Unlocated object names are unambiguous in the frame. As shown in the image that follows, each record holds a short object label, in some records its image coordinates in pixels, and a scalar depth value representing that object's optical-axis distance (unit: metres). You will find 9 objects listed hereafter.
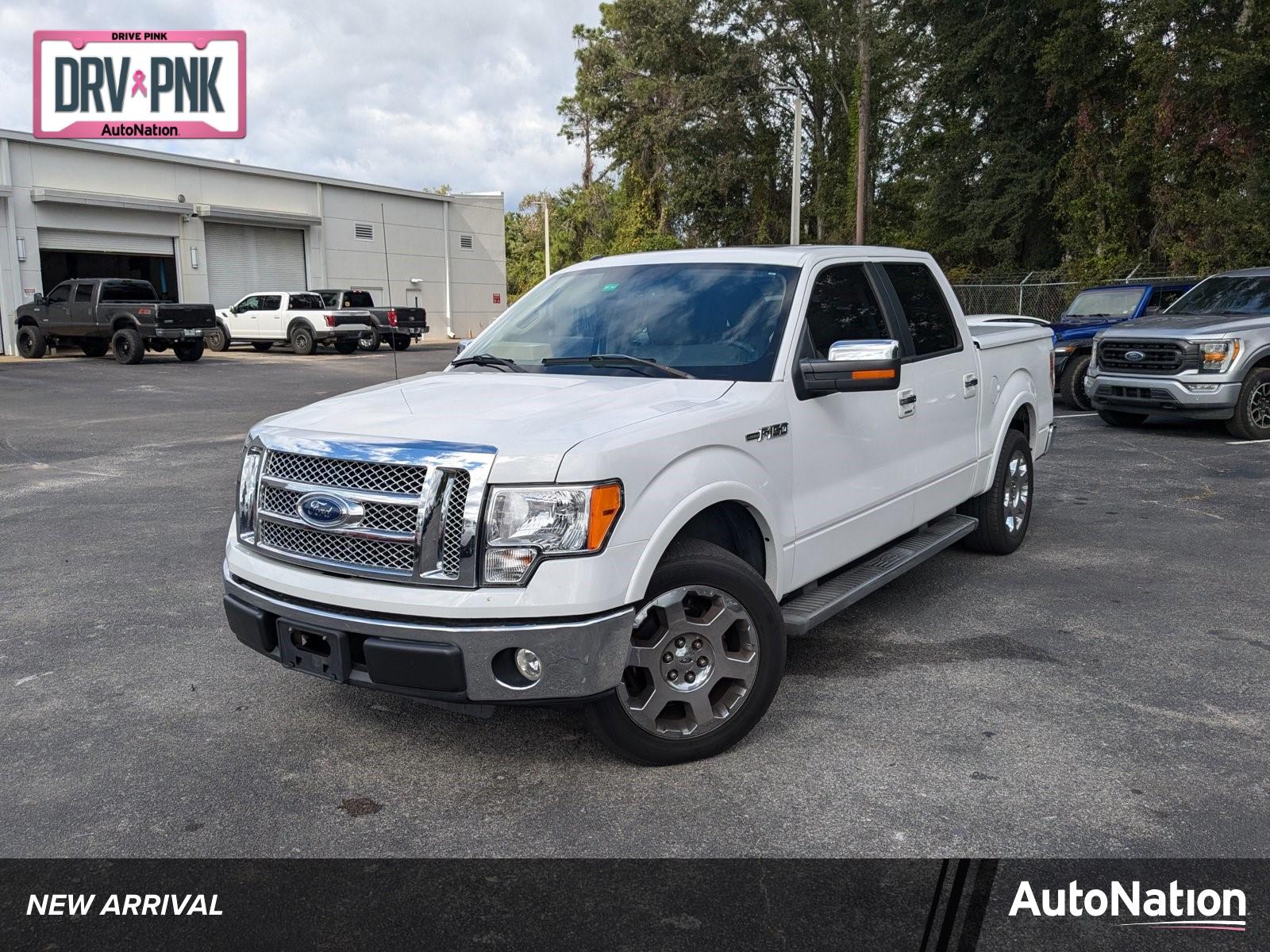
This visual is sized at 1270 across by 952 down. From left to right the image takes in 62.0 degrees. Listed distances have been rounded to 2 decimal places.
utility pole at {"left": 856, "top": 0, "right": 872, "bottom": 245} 31.12
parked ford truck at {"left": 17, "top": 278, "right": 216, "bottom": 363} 25.53
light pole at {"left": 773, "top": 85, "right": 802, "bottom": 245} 29.21
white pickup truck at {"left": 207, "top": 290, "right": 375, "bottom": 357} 30.78
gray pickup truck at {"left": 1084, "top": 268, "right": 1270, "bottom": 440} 11.48
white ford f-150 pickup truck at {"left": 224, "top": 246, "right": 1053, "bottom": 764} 3.32
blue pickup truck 15.12
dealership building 30.64
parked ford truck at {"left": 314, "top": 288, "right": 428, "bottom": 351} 31.62
